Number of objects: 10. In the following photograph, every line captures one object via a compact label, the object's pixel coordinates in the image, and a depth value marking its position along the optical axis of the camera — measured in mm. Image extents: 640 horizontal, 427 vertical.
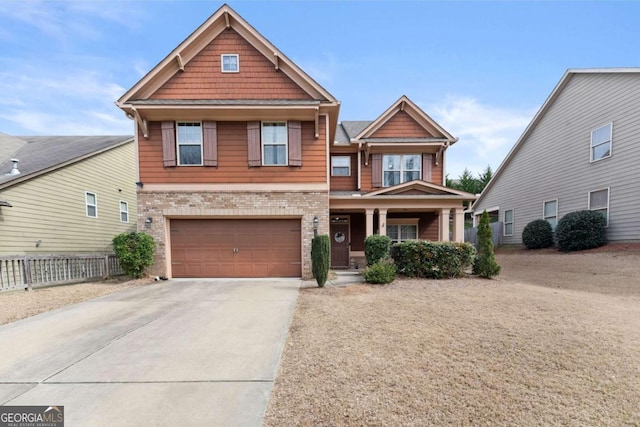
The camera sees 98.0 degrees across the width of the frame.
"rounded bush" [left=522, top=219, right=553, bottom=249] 14258
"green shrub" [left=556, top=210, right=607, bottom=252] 11891
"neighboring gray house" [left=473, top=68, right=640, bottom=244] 11273
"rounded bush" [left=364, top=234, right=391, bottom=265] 9336
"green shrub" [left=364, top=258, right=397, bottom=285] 8133
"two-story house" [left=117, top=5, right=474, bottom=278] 9367
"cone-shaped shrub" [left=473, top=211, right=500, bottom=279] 8953
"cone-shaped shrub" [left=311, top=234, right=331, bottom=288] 7906
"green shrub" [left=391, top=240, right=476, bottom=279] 8906
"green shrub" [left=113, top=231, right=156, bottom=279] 8800
